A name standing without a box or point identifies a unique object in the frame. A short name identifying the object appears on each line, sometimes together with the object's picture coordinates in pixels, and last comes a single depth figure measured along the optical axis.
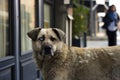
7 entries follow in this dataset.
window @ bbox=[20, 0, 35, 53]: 5.53
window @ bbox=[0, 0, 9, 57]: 4.69
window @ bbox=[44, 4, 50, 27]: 7.39
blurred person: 10.56
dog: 3.46
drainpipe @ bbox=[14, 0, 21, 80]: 4.88
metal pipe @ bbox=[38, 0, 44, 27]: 6.30
